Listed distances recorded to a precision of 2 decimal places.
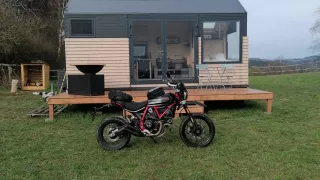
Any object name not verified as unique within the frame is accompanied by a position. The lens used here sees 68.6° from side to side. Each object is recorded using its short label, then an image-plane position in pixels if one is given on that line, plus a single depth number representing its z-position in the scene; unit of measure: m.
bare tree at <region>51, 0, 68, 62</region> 12.70
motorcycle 3.01
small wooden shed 9.07
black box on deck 4.69
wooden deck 4.45
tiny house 5.43
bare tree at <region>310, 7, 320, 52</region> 14.77
